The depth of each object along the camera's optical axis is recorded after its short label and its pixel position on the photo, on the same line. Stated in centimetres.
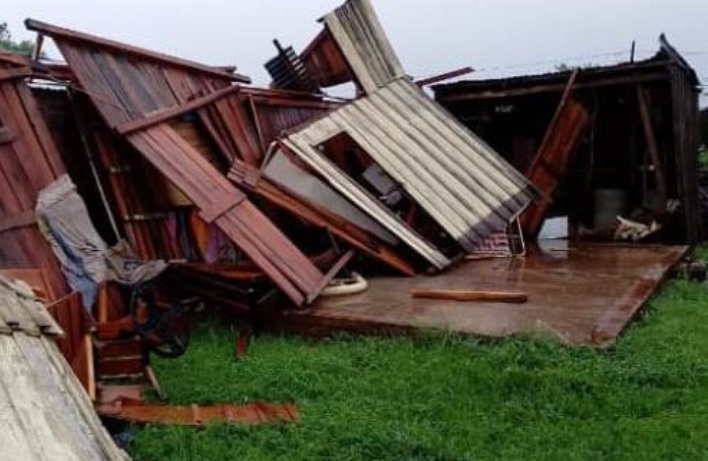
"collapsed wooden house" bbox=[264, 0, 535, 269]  712
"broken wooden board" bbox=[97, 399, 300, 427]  408
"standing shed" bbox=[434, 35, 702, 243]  919
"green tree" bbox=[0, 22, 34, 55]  1287
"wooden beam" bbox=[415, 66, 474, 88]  1008
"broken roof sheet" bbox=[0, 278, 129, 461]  215
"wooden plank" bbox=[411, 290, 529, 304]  598
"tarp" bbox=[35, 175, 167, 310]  559
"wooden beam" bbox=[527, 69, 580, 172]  926
